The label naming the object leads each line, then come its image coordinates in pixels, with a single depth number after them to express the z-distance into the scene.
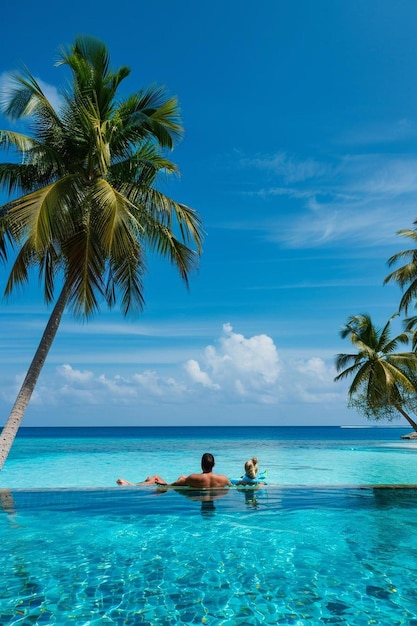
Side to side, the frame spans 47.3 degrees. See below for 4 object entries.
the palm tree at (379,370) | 26.83
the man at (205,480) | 10.85
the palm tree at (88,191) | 10.16
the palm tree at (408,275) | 22.05
